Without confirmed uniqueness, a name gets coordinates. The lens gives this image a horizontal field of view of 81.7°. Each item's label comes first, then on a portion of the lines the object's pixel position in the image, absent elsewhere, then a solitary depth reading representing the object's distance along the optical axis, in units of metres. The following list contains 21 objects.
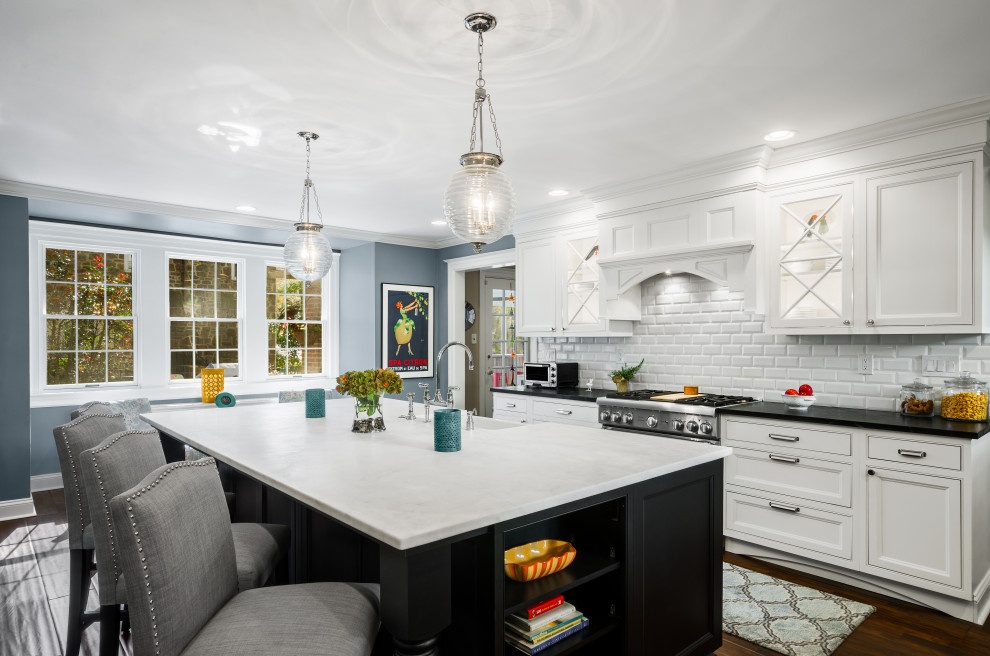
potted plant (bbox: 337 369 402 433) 2.69
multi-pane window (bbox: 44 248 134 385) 5.46
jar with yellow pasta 3.00
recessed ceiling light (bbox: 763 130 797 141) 3.35
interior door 7.42
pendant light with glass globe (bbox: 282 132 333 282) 3.61
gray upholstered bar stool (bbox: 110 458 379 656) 1.24
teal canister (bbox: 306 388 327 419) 3.25
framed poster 6.70
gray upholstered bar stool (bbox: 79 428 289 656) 1.79
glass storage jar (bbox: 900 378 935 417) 3.24
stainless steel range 3.65
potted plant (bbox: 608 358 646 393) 4.75
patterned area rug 2.60
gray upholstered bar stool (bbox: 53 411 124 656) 2.22
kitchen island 1.38
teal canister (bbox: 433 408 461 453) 2.23
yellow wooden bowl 1.66
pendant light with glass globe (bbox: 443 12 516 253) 2.16
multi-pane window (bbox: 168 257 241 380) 6.18
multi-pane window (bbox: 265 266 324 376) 6.87
